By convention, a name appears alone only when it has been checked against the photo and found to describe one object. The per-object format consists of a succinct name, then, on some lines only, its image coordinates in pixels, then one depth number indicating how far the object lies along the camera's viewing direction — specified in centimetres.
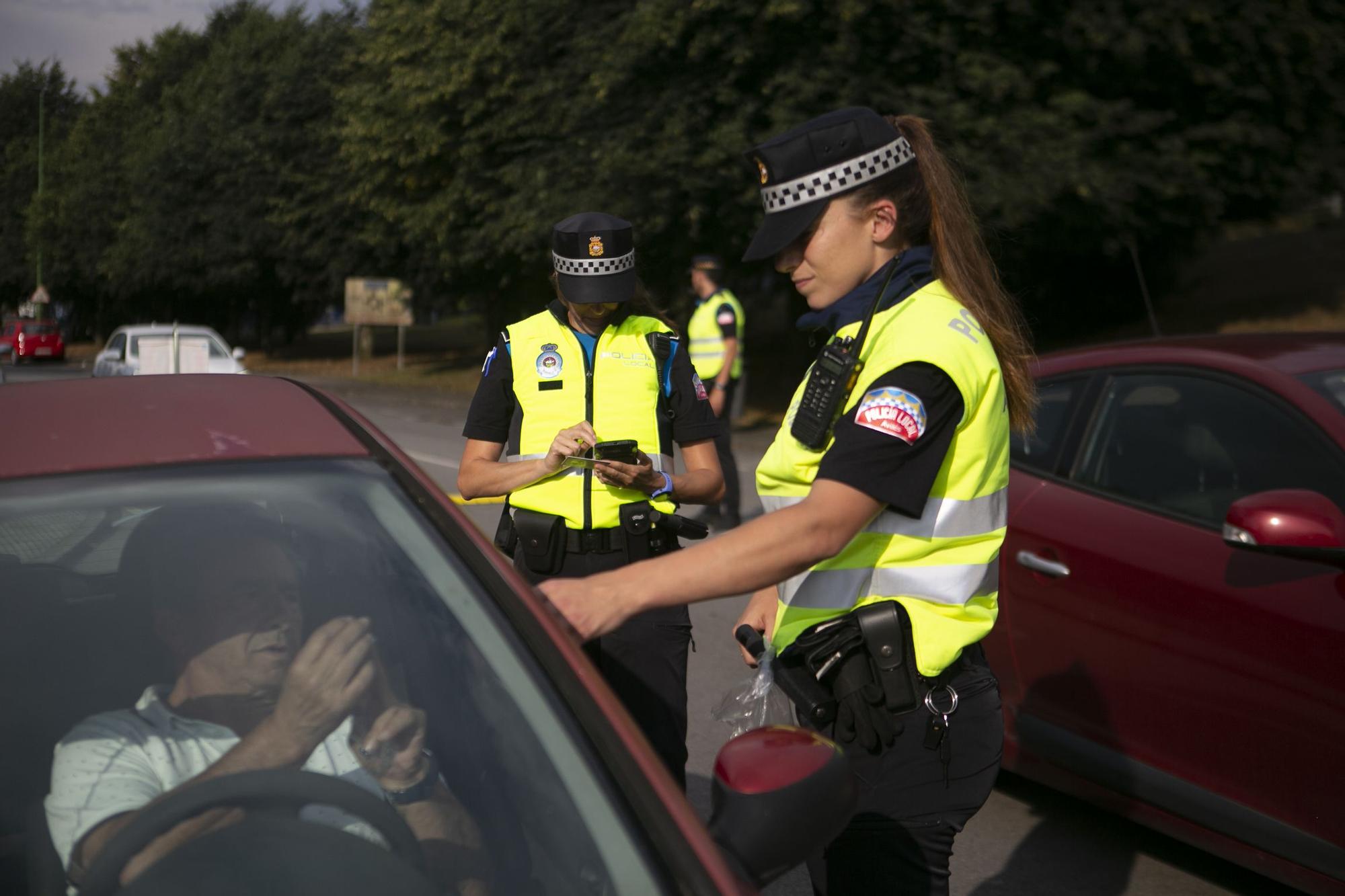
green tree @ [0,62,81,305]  6819
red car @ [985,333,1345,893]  351
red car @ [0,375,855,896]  174
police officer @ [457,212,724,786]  359
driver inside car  182
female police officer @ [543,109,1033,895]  224
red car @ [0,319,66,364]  4688
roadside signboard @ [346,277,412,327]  3859
